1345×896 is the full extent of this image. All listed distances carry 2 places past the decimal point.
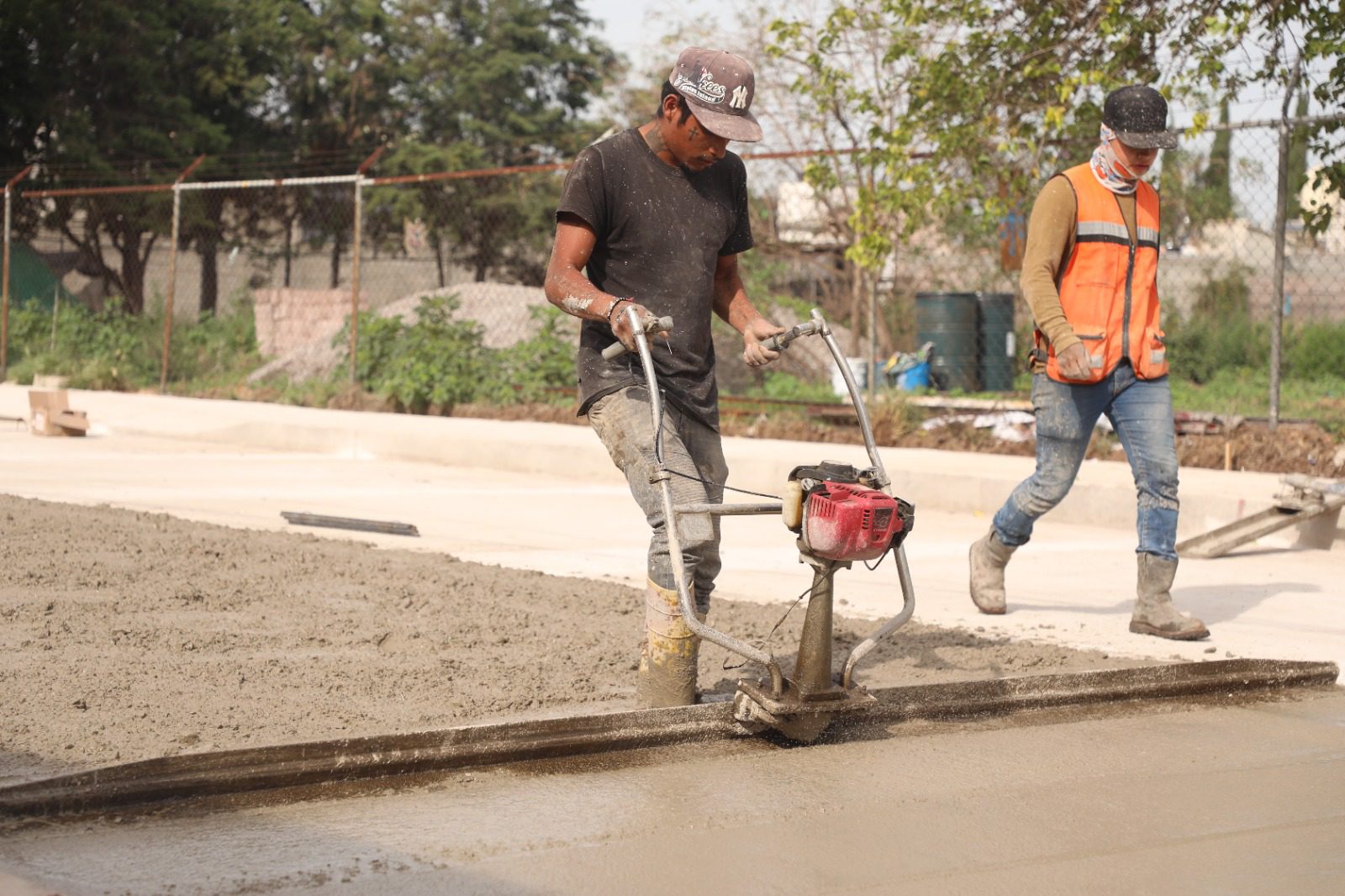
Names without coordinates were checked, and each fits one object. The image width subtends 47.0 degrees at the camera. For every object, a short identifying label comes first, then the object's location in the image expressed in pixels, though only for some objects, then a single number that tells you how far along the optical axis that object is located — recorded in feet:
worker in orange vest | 19.40
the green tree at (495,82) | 107.65
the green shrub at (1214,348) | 70.95
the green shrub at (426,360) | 49.11
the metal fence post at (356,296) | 48.52
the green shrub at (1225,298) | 77.41
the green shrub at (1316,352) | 70.38
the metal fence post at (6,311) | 59.93
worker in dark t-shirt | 13.92
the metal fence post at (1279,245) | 34.30
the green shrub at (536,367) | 48.96
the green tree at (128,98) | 81.82
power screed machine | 12.60
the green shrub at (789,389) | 49.93
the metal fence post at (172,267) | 54.03
